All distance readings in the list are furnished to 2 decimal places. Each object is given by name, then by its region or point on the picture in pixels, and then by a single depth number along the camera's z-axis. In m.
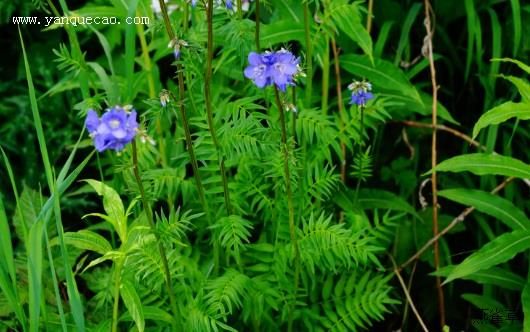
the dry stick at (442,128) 1.44
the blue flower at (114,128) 1.07
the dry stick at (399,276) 1.39
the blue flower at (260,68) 1.15
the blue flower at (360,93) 1.31
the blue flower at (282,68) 1.15
